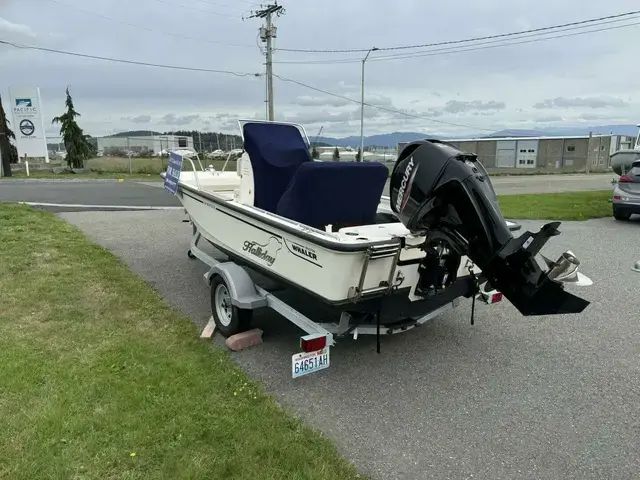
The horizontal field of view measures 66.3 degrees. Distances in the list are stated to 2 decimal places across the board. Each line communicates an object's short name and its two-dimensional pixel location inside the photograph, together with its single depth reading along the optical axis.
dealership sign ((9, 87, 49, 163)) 28.03
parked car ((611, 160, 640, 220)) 10.77
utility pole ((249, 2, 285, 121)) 25.39
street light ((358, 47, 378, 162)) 33.20
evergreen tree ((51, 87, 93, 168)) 31.19
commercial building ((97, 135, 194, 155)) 33.97
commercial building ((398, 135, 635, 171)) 48.78
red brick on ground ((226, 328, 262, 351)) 4.23
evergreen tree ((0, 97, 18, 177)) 25.27
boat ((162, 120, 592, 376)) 2.86
